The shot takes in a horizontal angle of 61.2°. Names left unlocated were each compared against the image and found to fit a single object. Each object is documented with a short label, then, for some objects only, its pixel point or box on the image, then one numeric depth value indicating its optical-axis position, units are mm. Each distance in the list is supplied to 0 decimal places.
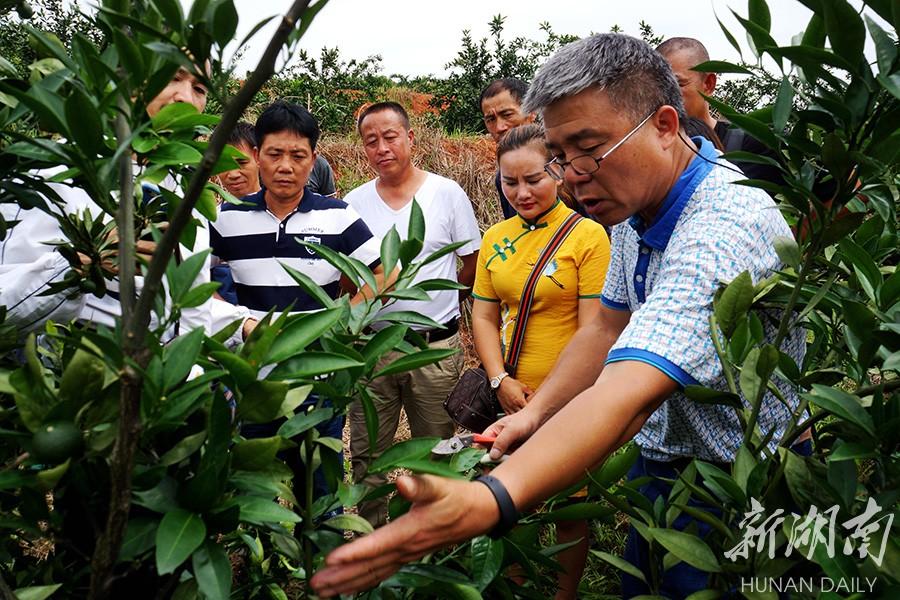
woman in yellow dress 2703
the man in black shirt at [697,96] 2501
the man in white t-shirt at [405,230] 3404
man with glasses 956
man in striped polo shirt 2889
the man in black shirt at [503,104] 3691
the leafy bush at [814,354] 894
